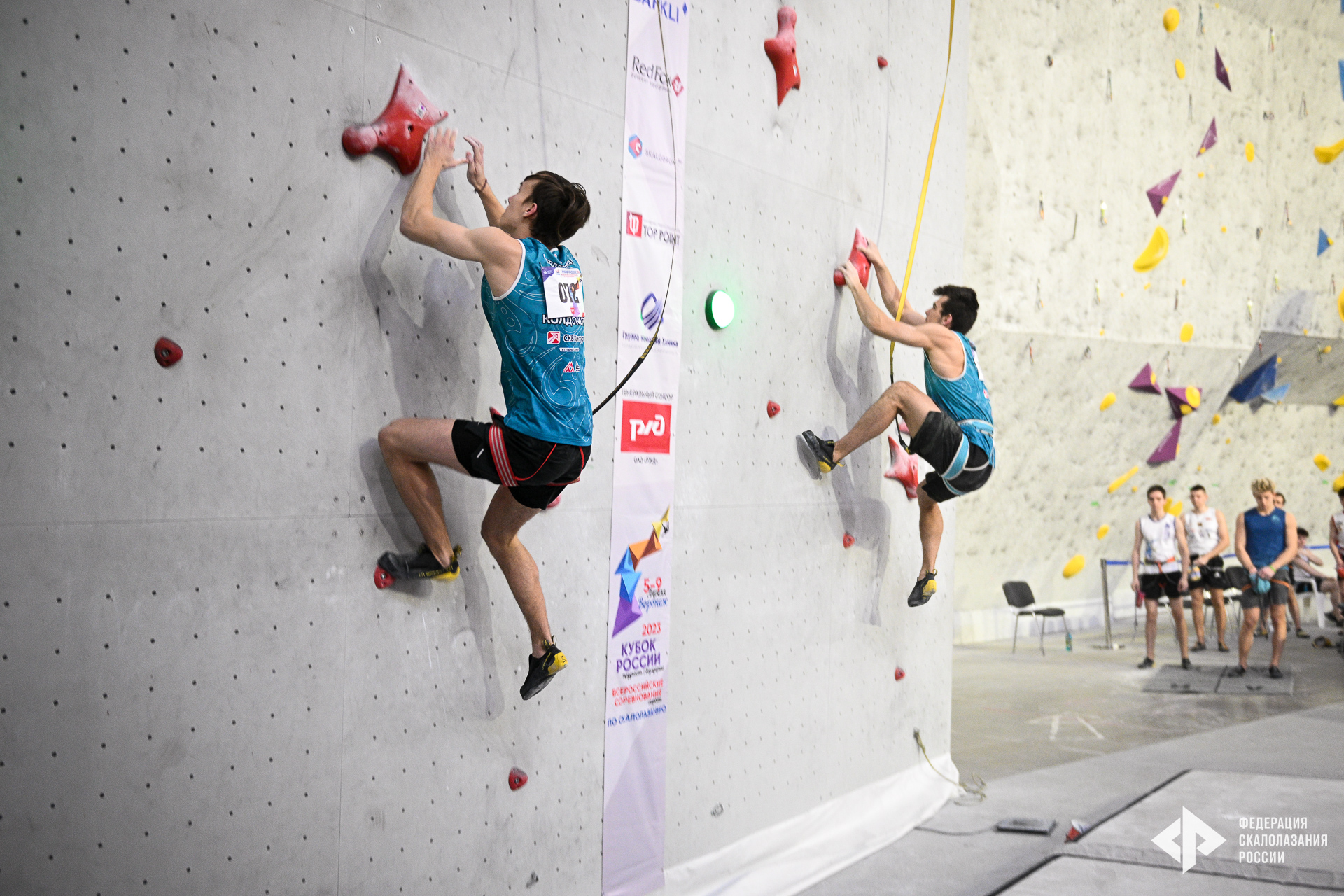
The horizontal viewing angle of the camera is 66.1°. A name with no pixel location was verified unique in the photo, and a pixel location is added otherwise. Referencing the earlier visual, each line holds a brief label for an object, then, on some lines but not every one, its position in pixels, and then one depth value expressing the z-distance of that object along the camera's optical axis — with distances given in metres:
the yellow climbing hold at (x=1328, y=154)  10.59
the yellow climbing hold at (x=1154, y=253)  9.63
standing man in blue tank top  7.08
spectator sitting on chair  9.04
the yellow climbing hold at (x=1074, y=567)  10.08
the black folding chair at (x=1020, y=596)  8.95
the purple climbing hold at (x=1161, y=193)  9.64
